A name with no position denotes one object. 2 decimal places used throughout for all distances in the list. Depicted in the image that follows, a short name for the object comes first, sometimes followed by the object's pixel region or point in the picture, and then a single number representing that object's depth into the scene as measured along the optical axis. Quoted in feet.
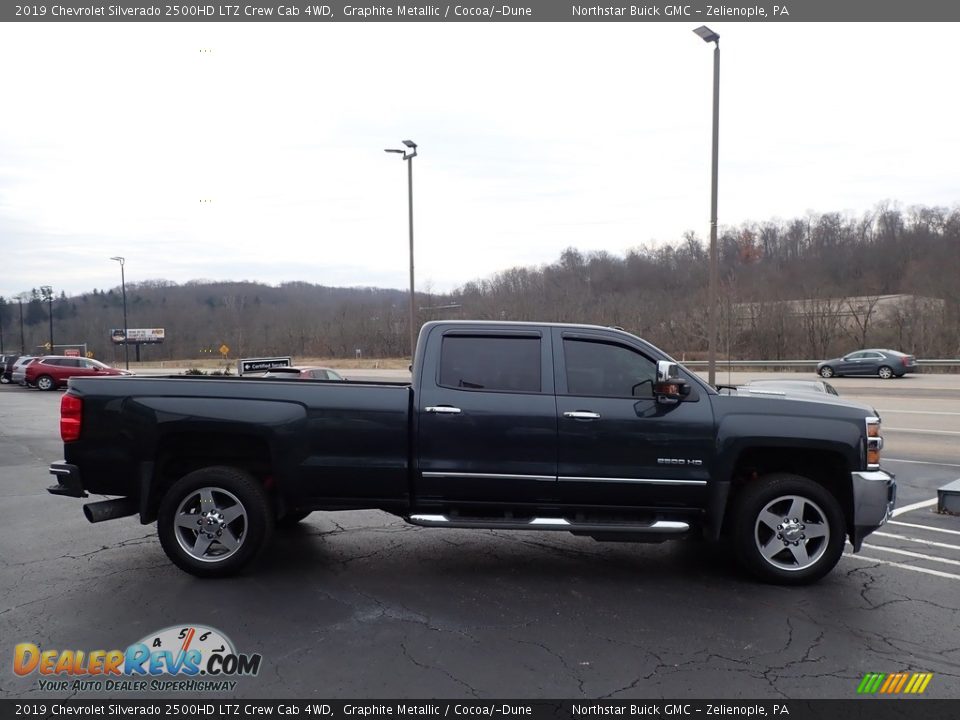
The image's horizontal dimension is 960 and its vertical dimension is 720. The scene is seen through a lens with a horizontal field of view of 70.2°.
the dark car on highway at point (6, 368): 136.56
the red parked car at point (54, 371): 107.76
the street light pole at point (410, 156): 72.90
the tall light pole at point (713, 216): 42.27
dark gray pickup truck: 17.35
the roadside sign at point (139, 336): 321.69
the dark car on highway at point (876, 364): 107.04
